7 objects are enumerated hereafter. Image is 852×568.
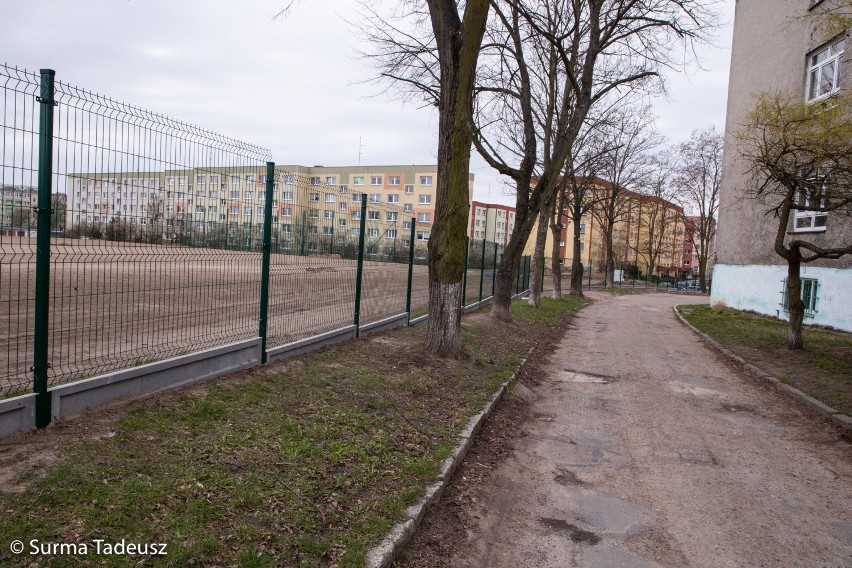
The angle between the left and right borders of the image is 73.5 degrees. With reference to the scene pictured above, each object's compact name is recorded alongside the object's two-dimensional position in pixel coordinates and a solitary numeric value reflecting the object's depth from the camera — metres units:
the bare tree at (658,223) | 39.39
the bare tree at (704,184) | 40.19
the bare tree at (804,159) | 8.62
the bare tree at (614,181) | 27.39
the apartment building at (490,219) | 98.62
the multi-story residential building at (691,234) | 45.25
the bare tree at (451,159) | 8.23
